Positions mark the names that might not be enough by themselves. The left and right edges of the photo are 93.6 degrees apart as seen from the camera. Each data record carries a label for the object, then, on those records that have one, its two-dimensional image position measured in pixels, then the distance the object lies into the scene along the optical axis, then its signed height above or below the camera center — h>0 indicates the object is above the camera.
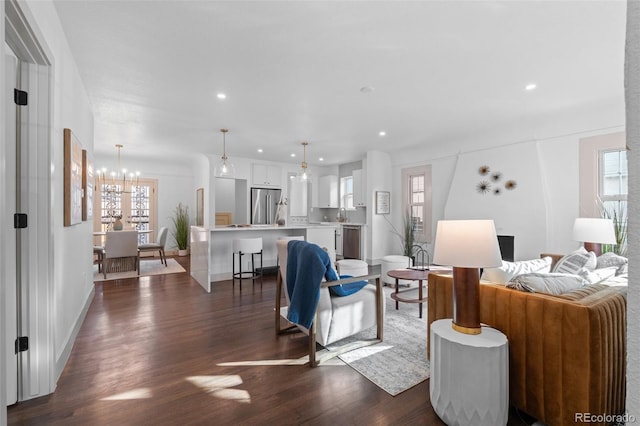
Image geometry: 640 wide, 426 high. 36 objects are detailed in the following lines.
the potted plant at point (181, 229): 8.33 -0.51
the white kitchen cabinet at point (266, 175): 7.49 +0.93
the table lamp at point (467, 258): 1.71 -0.27
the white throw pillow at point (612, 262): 2.66 -0.47
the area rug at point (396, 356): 2.17 -1.21
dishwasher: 7.17 -0.74
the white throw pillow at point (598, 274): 2.33 -0.51
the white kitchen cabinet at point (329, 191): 8.35 +0.56
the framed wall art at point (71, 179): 2.46 +0.28
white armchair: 2.55 -0.92
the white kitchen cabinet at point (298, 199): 8.09 +0.33
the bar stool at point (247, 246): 4.75 -0.56
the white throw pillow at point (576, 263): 2.77 -0.49
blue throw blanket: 2.46 -0.57
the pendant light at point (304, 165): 5.43 +0.82
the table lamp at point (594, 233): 3.34 -0.25
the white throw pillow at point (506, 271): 2.05 -0.43
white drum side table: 1.63 -0.93
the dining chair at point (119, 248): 5.45 -0.68
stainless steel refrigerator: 7.45 +0.13
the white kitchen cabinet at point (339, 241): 7.89 -0.79
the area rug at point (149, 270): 5.51 -1.20
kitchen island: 4.86 -0.58
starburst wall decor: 4.98 +0.47
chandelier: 7.59 +0.80
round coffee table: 3.42 -0.77
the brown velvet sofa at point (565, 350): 1.51 -0.74
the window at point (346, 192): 8.12 +0.51
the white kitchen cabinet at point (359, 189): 7.44 +0.55
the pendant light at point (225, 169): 4.64 +0.65
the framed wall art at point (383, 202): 6.86 +0.21
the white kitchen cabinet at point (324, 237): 5.73 -0.49
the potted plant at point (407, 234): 6.18 -0.51
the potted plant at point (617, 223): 3.64 -0.15
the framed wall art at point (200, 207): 7.36 +0.11
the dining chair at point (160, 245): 6.36 -0.73
